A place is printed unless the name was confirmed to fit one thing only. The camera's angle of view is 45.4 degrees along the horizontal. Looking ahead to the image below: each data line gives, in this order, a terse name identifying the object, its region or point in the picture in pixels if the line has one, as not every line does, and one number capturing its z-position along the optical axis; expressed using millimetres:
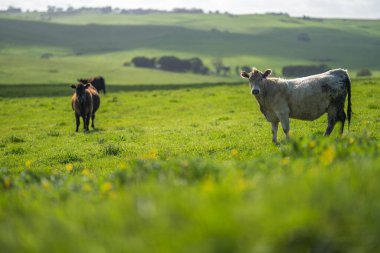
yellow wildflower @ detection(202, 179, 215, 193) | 3866
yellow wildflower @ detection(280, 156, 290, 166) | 5872
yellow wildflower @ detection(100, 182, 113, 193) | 5378
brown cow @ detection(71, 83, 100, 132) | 20953
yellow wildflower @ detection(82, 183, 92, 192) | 5526
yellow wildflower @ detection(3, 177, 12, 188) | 6378
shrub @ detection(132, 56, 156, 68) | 120750
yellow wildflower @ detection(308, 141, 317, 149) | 6545
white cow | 13688
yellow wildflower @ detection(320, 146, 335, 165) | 5426
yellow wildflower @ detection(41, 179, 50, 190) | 5852
